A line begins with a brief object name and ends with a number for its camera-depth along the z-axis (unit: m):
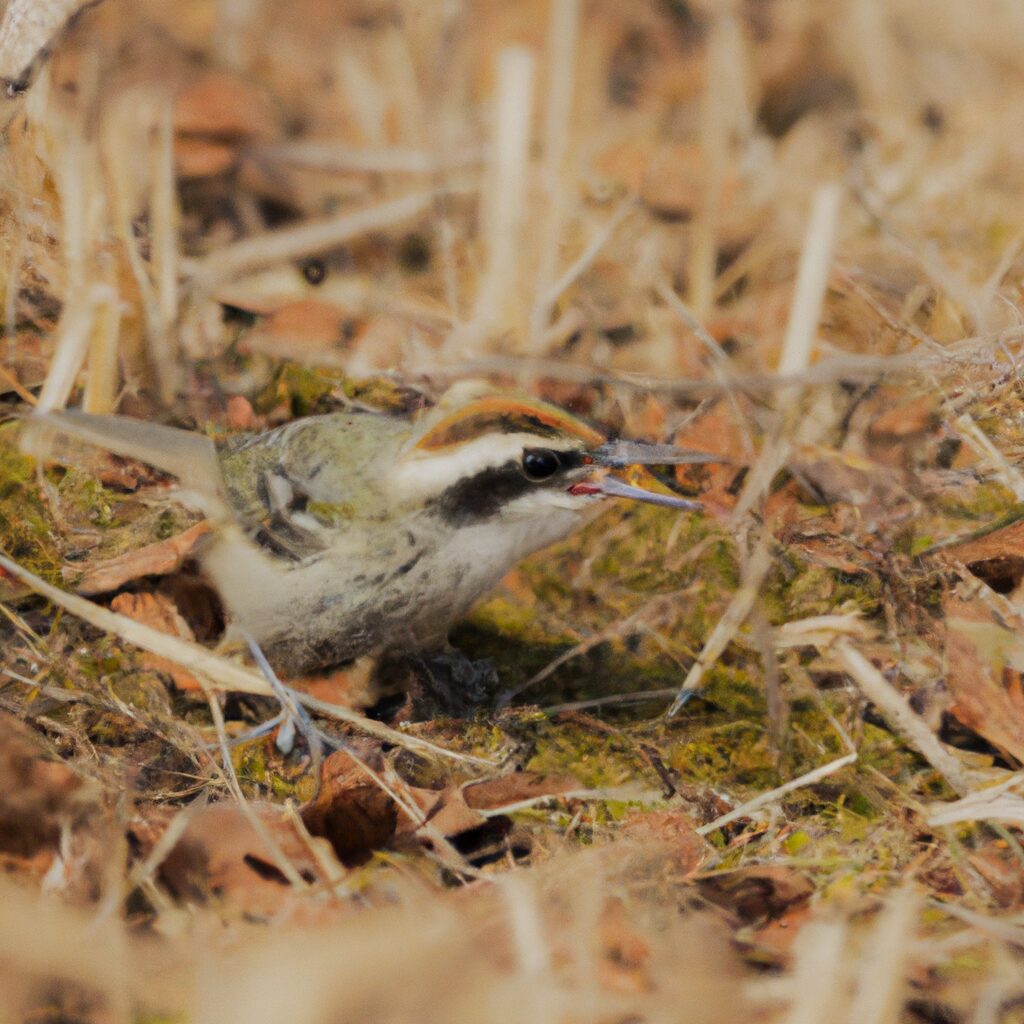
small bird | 8.04
